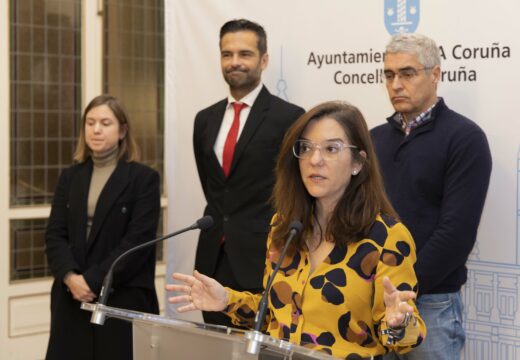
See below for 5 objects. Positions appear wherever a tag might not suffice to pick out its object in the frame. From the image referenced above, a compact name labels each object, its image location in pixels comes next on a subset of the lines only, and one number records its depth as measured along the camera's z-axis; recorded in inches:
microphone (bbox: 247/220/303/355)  64.4
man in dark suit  139.2
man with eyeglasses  110.0
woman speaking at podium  81.7
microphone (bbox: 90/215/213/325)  86.1
